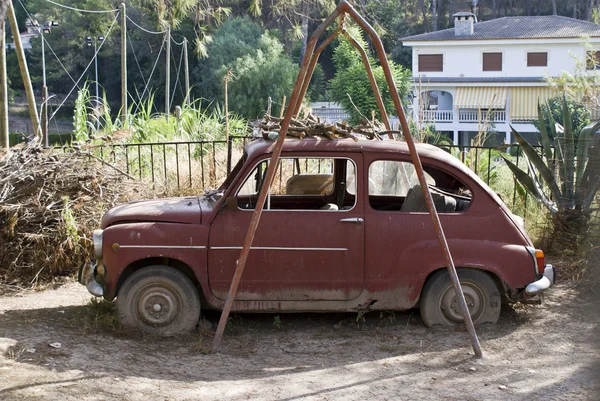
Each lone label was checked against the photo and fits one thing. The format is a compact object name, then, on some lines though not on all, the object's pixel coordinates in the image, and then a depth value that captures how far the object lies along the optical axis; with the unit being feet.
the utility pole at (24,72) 40.47
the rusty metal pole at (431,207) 19.06
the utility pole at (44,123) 38.92
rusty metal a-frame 18.79
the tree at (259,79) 185.26
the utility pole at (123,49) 68.61
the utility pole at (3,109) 37.61
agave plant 28.25
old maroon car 20.36
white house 194.80
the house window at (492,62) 199.21
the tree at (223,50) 188.75
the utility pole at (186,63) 103.14
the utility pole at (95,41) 46.85
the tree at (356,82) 176.55
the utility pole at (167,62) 85.15
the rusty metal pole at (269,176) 18.81
